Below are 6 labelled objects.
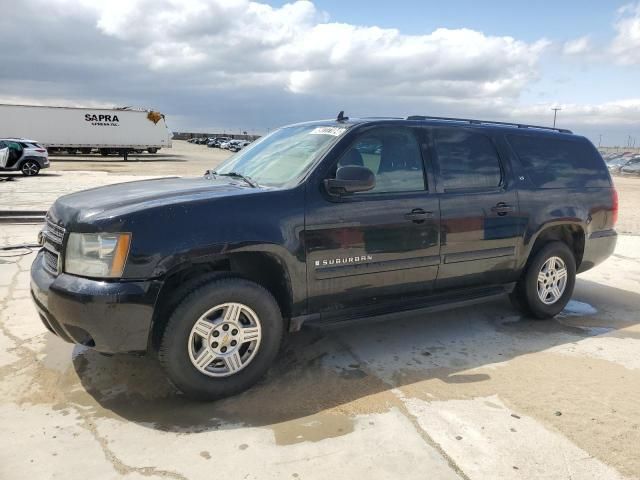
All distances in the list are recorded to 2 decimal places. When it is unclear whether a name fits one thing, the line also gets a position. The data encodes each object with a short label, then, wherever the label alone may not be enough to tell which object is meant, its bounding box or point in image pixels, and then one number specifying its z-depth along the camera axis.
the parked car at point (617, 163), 31.48
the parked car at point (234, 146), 67.33
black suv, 3.07
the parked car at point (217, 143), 82.99
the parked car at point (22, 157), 21.28
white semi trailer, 34.28
